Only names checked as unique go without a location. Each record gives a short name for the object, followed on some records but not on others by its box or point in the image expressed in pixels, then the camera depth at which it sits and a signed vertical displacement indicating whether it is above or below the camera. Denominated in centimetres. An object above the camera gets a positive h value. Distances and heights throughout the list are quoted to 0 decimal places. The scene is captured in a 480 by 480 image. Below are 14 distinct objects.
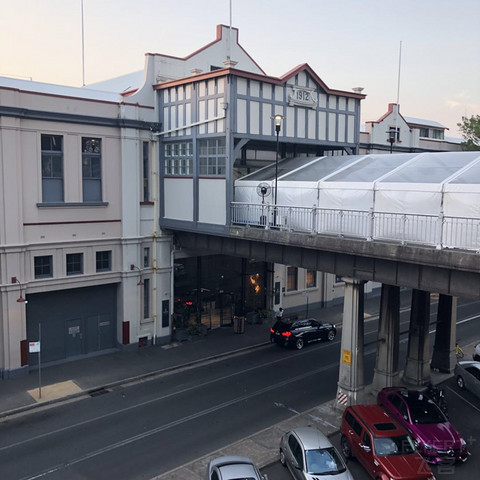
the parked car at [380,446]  1460 -774
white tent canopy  1656 +24
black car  2806 -792
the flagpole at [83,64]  3835 +963
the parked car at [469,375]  2198 -806
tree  4566 +540
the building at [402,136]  4006 +464
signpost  2117 -659
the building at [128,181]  2359 +32
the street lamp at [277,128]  2094 +261
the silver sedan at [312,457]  1417 -763
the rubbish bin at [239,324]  3070 -808
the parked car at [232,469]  1355 -754
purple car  1627 -786
